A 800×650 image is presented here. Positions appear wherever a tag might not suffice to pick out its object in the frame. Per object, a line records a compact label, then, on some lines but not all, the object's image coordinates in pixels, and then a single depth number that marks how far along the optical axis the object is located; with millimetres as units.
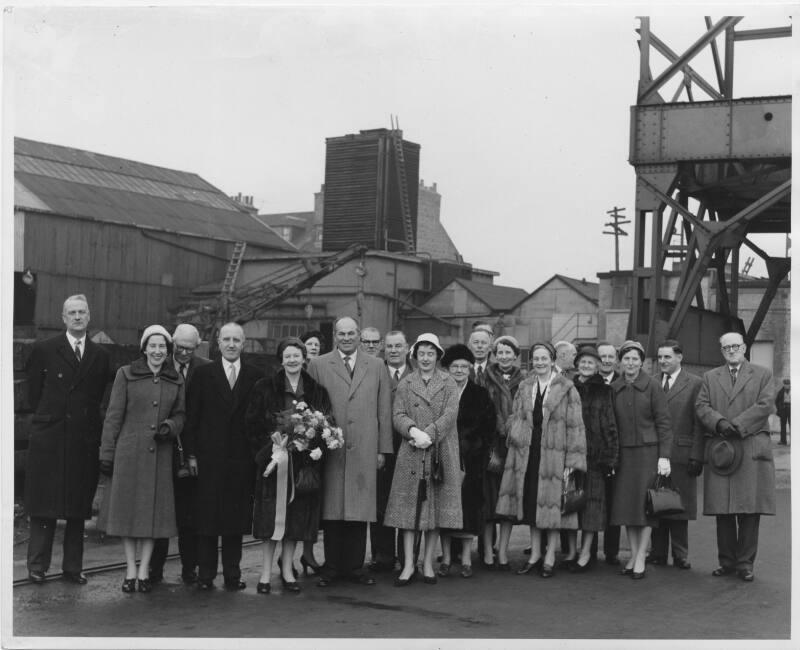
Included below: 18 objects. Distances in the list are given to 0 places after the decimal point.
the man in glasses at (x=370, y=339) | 9852
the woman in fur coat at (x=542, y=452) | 9547
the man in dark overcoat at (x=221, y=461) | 8609
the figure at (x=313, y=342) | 10609
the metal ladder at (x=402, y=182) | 49281
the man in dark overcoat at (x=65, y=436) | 8695
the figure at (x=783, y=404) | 27688
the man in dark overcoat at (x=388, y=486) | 9570
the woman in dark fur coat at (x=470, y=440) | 9484
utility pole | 53781
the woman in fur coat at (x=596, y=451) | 9734
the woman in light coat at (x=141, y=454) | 8469
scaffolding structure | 17766
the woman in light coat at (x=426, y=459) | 9070
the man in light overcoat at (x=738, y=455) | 9641
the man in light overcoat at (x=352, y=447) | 8977
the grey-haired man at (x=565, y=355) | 10414
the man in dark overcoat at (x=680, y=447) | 10172
